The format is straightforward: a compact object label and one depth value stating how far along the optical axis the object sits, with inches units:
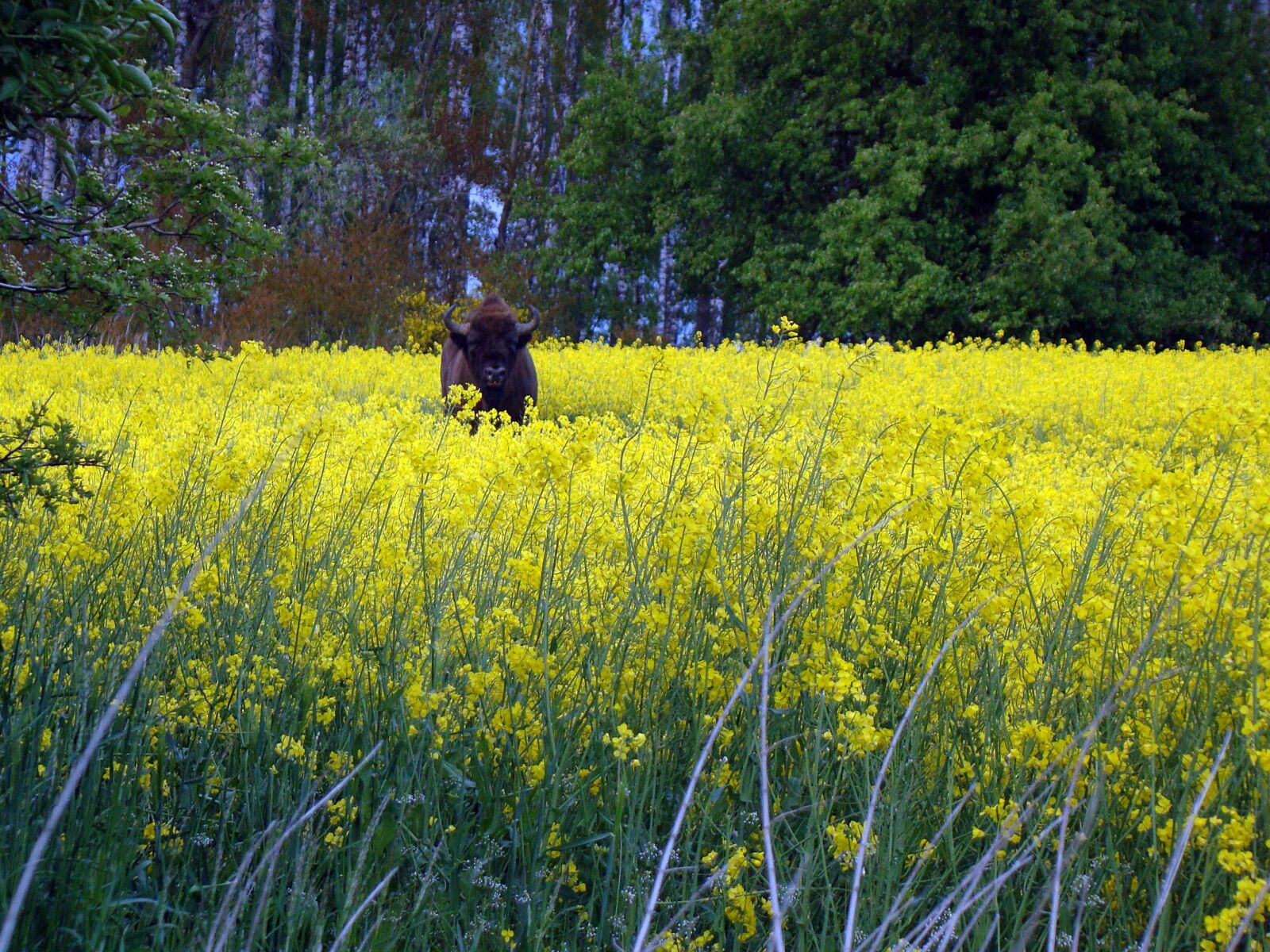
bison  1165.5
